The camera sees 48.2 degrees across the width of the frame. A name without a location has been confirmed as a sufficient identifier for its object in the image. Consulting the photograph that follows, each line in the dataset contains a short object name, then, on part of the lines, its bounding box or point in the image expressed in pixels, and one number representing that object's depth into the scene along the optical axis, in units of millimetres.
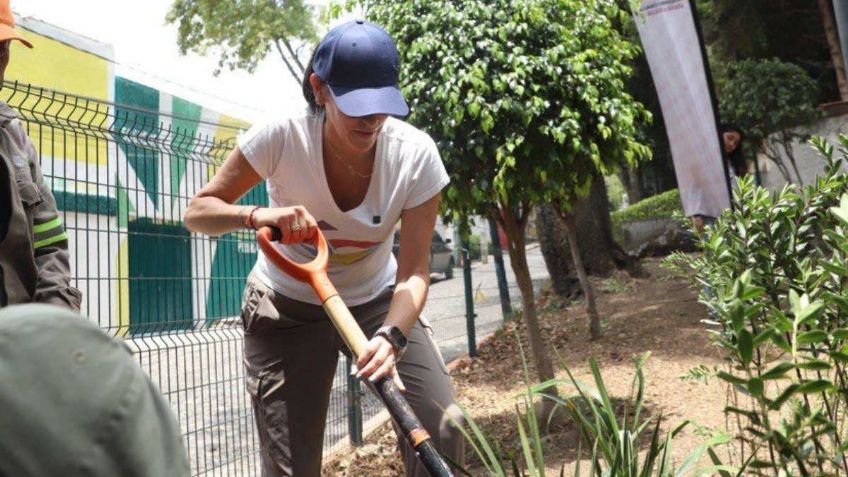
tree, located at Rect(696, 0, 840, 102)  17359
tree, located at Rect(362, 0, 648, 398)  5445
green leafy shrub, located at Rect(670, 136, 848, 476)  1830
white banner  6895
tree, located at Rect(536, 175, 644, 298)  11875
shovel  2342
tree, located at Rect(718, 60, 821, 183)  14078
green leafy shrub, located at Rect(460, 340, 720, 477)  2271
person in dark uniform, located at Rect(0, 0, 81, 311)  2414
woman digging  2871
